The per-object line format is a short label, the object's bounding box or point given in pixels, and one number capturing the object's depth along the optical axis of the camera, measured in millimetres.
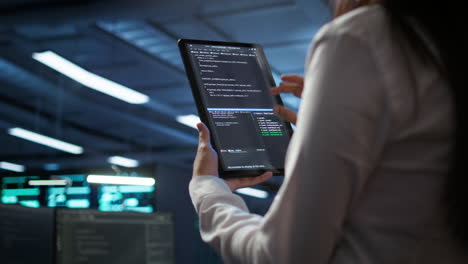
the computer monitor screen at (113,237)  2207
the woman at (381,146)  709
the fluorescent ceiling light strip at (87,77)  7430
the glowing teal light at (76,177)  7020
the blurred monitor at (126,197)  6615
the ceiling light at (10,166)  16969
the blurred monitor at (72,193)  6392
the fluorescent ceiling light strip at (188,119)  11258
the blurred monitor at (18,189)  6469
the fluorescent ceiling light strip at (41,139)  12523
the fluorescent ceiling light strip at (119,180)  5396
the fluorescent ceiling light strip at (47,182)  6320
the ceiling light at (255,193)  19683
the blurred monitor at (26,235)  2012
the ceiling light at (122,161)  15842
